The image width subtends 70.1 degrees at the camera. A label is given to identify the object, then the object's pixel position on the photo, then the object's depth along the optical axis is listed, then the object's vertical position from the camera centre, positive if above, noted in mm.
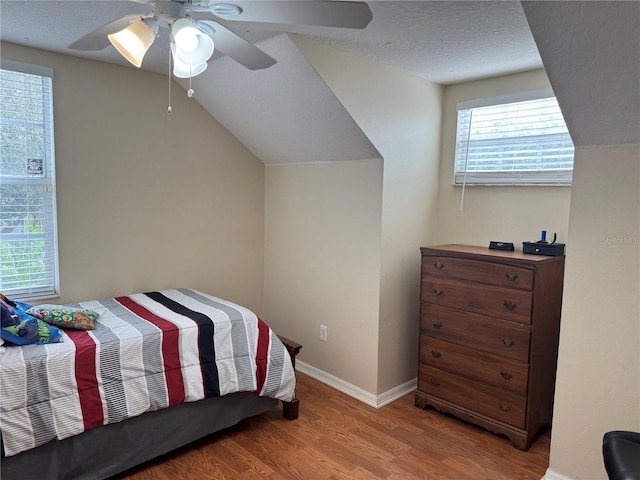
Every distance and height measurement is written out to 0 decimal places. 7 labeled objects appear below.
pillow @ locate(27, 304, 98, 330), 2291 -599
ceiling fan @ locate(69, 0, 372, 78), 1467 +625
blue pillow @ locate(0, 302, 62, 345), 1997 -591
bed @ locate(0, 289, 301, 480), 1930 -897
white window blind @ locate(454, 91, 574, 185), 2750 +432
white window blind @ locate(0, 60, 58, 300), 2707 +91
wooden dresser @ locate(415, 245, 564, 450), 2529 -745
